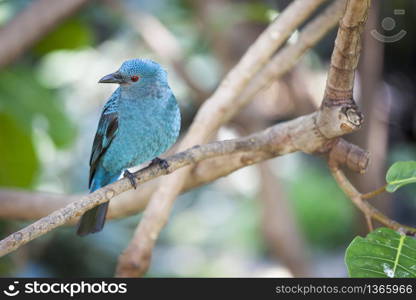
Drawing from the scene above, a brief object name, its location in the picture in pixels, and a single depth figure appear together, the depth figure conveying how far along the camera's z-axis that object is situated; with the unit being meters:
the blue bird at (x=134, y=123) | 5.83
